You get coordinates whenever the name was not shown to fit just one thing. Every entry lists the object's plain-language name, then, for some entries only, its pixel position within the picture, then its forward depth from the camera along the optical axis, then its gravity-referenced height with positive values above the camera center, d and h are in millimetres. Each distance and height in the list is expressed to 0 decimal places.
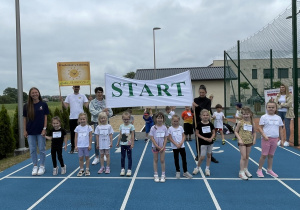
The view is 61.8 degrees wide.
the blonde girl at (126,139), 5500 -805
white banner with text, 6027 +264
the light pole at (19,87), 8273 +570
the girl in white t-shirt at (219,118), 8796 -624
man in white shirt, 7254 -16
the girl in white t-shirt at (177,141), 5234 -822
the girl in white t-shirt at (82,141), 5539 -839
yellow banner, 10023 +1226
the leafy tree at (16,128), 8875 -839
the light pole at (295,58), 8074 +1344
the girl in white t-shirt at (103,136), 5633 -747
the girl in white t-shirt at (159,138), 5148 -757
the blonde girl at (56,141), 5636 -841
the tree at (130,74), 59200 +6847
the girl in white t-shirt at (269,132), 5215 -666
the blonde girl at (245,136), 5176 -743
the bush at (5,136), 8031 -1038
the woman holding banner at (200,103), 5945 -48
